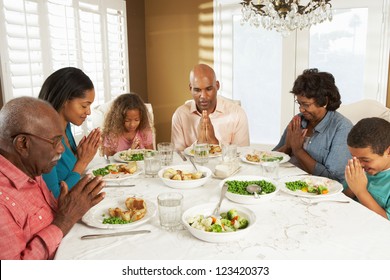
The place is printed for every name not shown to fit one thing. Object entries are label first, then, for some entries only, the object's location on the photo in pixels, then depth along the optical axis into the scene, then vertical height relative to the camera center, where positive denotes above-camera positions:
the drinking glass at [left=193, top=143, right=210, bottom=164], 1.89 -0.42
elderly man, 0.99 -0.30
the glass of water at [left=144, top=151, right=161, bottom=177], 1.76 -0.44
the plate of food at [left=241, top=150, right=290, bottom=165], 1.93 -0.46
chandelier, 1.99 +0.32
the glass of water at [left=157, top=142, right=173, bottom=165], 1.92 -0.42
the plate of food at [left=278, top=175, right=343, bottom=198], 1.43 -0.47
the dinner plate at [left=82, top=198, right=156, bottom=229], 1.17 -0.49
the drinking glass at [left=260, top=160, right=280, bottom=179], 1.63 -0.44
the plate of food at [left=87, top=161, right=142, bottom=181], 1.67 -0.47
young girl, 2.60 -0.39
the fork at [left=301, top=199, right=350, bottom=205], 1.36 -0.49
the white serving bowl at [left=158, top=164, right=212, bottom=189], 1.53 -0.46
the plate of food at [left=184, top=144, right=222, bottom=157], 2.09 -0.46
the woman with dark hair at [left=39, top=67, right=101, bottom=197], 1.75 -0.14
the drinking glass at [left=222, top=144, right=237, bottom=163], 1.83 -0.40
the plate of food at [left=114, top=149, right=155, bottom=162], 2.03 -0.47
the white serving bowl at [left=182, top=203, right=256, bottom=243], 1.05 -0.47
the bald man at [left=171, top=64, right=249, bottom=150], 2.61 -0.36
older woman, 1.93 -0.32
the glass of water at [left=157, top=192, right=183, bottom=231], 1.17 -0.45
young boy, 1.43 -0.38
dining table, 1.01 -0.50
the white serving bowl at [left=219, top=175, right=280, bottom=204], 1.33 -0.46
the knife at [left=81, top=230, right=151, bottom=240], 1.11 -0.49
